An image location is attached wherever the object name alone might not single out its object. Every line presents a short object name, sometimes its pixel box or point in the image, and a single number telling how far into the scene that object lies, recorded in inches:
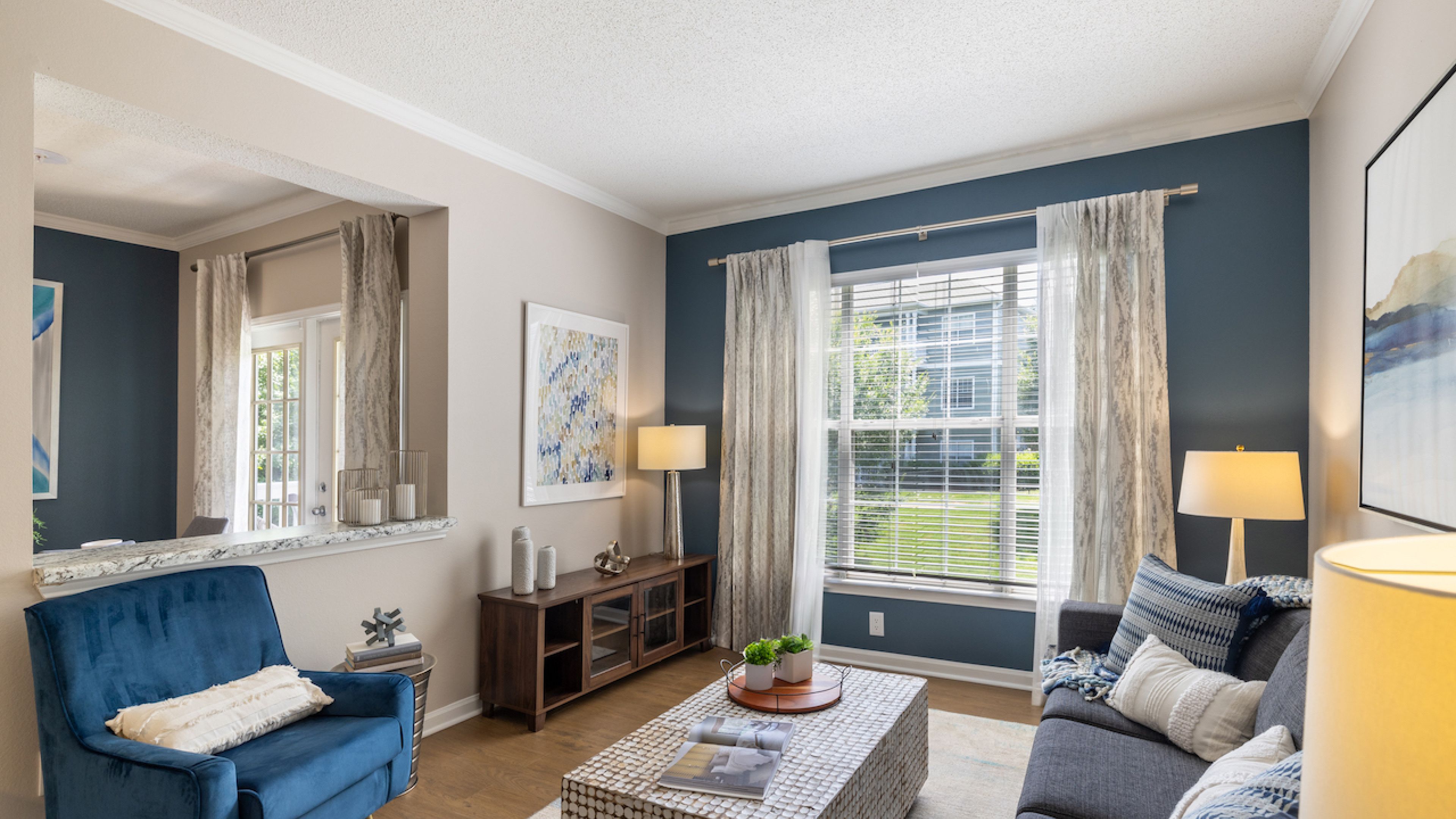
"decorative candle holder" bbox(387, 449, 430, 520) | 130.3
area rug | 100.4
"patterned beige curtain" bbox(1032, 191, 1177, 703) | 131.7
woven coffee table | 71.1
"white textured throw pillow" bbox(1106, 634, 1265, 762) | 76.6
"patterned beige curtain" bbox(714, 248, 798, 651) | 170.4
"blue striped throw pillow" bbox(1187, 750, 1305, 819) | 42.9
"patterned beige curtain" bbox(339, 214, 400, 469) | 148.4
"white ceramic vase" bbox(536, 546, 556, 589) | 140.7
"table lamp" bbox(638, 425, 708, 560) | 166.6
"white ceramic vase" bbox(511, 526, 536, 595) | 135.8
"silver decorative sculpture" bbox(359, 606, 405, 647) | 109.0
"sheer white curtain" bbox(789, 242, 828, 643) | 165.9
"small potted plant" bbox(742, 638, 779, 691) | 97.3
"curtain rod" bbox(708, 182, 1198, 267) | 131.3
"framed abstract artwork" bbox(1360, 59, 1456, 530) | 65.7
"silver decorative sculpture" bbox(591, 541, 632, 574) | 155.1
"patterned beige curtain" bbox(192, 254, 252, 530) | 184.1
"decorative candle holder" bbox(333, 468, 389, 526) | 125.7
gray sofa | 67.2
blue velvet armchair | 70.6
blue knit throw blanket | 85.3
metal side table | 104.4
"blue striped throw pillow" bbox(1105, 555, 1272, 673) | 85.3
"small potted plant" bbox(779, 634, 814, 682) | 101.0
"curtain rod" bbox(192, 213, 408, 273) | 165.2
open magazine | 73.3
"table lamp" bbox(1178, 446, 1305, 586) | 102.9
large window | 150.1
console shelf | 130.6
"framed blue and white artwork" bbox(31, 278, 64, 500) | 176.7
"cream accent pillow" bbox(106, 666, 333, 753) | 76.2
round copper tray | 93.0
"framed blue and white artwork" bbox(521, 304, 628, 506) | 152.4
